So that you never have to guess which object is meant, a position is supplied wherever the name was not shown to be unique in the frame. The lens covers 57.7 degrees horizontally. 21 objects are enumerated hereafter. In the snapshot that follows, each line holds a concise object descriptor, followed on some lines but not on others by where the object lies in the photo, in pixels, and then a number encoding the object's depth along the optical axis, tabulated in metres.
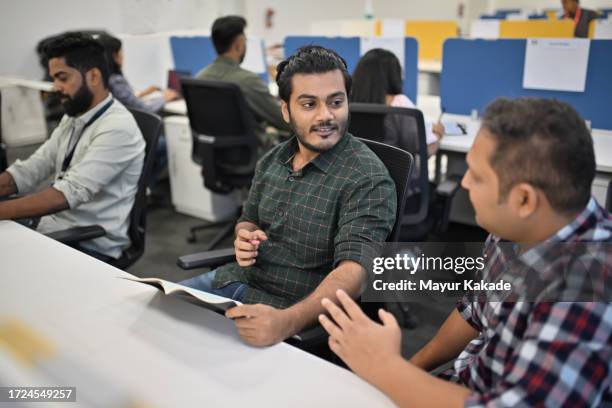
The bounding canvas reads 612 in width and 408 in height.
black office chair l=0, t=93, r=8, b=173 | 2.14
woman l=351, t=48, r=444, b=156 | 2.35
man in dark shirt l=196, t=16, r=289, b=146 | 2.89
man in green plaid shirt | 1.26
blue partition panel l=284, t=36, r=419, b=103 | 3.30
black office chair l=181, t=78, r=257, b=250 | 2.67
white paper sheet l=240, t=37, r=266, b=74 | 4.04
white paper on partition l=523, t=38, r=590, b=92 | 2.61
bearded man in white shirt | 1.75
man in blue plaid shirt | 0.68
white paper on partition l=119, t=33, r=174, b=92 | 4.01
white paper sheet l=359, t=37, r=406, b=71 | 3.30
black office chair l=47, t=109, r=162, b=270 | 1.82
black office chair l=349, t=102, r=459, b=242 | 2.00
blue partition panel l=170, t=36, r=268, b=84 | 4.11
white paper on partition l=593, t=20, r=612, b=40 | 2.98
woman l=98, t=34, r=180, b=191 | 3.02
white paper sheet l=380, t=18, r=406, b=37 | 5.08
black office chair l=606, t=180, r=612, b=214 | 2.01
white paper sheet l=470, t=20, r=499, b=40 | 4.82
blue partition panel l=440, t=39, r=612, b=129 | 2.59
